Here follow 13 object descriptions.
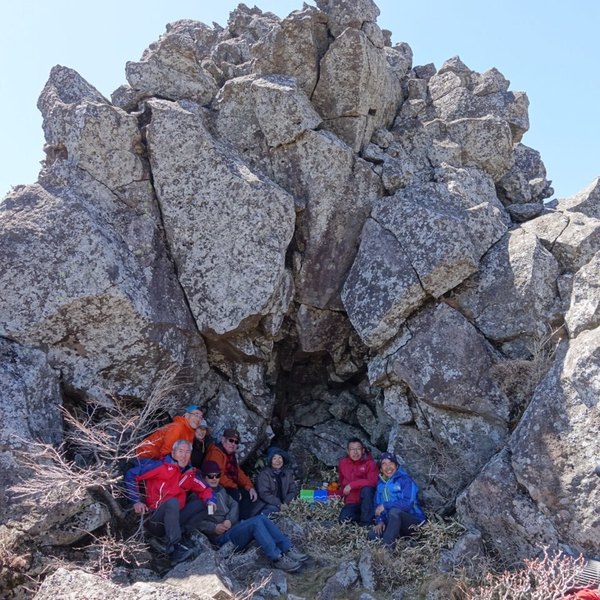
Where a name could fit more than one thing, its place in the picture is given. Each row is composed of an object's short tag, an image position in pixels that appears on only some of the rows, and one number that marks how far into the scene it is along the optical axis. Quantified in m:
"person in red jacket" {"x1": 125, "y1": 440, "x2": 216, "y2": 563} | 8.90
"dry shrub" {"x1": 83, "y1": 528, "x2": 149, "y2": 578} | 8.15
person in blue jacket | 9.59
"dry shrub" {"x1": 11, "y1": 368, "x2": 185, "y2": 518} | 8.20
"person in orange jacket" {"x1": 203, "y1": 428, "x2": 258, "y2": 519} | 10.78
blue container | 11.68
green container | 11.64
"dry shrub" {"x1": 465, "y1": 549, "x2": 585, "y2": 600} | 7.19
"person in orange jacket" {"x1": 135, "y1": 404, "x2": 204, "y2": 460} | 9.98
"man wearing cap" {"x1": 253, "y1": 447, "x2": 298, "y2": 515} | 10.76
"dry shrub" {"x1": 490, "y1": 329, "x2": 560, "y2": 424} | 10.45
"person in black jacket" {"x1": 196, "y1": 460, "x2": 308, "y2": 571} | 8.91
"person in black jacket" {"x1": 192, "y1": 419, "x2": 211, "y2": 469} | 10.67
